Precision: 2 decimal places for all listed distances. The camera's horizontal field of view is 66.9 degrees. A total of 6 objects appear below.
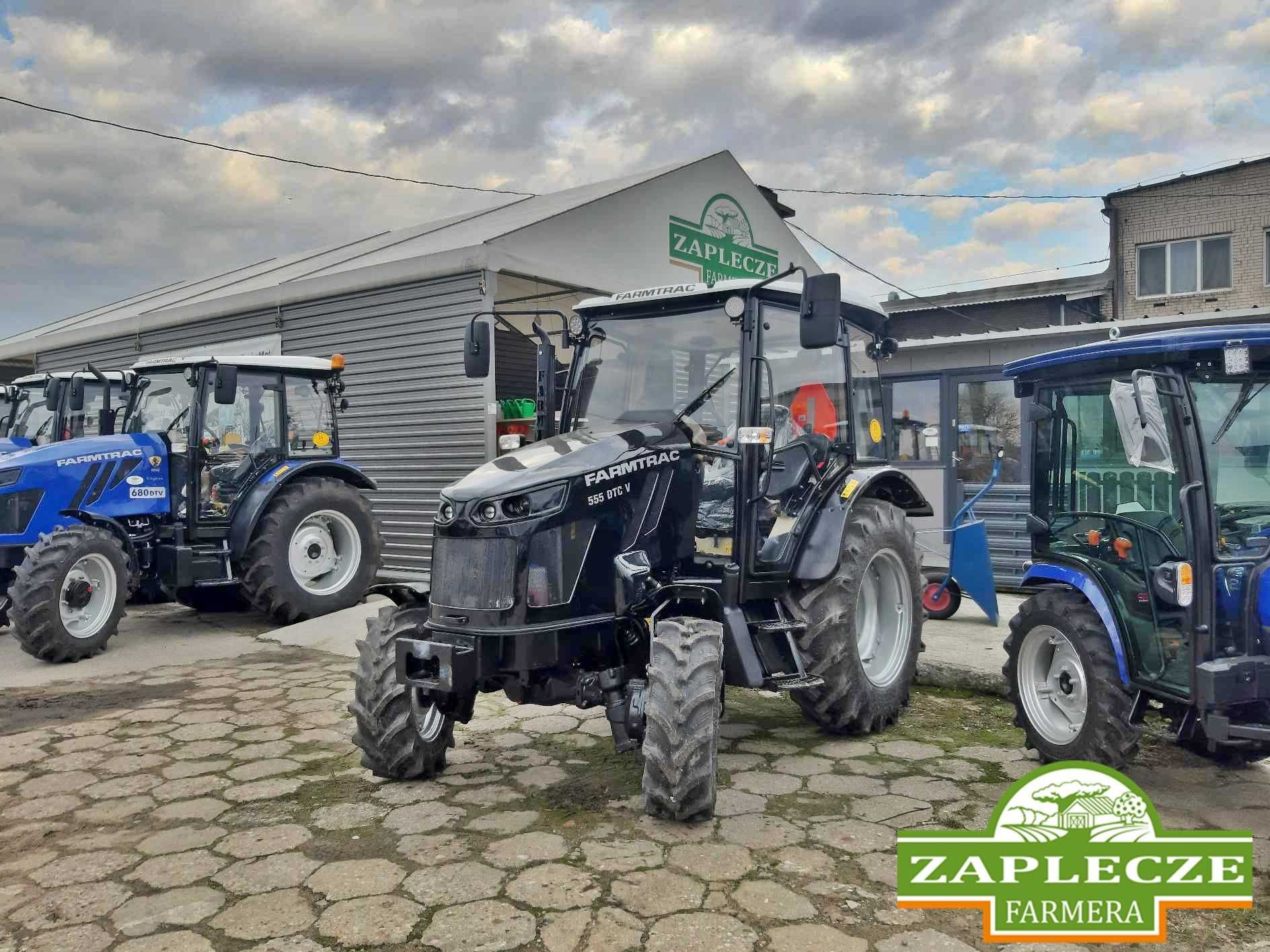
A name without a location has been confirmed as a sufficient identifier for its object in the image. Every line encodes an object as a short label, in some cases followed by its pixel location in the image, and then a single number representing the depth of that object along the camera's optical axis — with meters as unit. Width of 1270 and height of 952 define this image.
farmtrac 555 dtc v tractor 3.62
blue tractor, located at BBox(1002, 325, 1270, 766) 3.42
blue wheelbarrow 6.64
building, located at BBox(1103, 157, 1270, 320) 17.59
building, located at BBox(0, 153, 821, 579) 9.27
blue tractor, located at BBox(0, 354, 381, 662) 6.93
